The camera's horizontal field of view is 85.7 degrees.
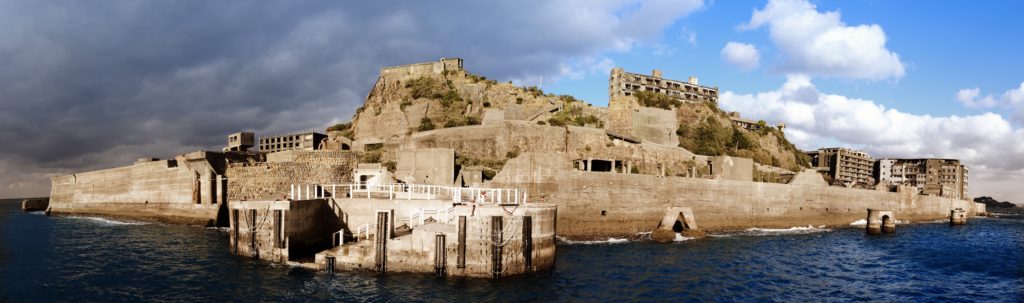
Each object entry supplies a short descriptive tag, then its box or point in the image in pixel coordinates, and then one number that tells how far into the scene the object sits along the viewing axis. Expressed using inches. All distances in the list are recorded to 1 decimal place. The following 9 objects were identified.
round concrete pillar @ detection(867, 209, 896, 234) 2254.2
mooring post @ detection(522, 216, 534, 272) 1021.2
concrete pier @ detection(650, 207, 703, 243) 1814.1
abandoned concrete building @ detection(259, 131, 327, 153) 3676.2
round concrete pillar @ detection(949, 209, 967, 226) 2962.6
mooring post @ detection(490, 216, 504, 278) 983.0
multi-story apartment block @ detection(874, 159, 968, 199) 5684.1
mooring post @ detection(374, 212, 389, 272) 1038.4
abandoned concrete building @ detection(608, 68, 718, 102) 4758.9
